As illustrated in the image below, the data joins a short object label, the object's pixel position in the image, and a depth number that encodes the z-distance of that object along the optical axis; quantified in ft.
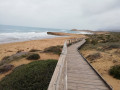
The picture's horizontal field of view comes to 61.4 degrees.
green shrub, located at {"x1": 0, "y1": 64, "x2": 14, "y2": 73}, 22.03
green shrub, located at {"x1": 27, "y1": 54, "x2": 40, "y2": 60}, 28.45
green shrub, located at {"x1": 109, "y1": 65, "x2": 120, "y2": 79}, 18.12
